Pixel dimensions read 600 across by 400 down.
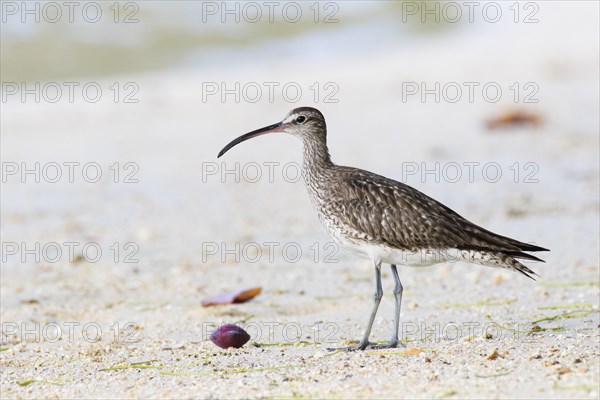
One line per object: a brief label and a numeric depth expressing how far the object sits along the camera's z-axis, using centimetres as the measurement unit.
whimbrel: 1271
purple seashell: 1271
